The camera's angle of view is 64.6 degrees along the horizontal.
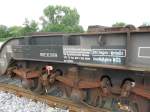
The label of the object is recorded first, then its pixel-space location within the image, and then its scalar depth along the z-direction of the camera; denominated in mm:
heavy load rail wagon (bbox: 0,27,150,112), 2148
